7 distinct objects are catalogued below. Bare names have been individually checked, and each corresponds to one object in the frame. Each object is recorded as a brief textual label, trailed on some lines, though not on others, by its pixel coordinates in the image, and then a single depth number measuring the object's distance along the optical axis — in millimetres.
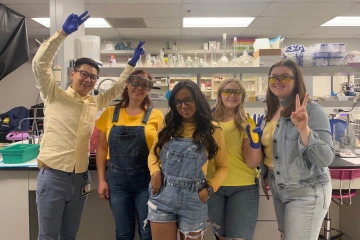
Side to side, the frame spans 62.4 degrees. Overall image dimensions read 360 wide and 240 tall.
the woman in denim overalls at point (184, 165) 1457
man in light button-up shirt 1609
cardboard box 2545
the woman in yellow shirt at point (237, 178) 1594
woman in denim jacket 1419
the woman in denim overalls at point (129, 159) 1682
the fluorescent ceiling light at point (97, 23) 5227
